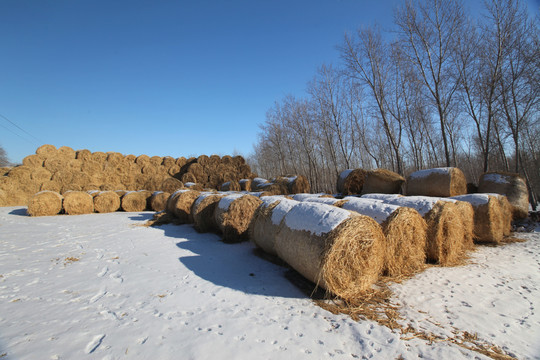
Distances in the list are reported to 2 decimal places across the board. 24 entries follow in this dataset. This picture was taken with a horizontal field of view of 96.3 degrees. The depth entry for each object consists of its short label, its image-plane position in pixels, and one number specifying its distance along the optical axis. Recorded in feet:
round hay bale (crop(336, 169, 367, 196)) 36.78
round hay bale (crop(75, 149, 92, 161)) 58.85
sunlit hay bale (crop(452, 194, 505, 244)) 20.11
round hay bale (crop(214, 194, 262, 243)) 22.04
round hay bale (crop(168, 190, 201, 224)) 31.37
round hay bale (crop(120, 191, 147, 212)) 45.73
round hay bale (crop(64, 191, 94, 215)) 40.65
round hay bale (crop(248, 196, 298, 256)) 15.74
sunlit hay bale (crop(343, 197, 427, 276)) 14.08
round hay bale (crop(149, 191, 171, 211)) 45.16
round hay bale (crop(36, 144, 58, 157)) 54.90
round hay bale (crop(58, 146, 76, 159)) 57.26
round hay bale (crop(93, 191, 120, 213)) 43.65
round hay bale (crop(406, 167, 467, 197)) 26.86
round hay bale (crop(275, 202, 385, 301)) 11.26
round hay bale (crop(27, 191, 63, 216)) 37.93
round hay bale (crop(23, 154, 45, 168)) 53.52
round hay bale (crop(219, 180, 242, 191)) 57.77
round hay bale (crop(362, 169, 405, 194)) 31.48
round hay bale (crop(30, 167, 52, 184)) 52.48
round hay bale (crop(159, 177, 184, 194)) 53.73
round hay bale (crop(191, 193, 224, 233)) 26.40
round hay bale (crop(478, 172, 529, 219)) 25.73
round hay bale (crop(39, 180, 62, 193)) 52.70
